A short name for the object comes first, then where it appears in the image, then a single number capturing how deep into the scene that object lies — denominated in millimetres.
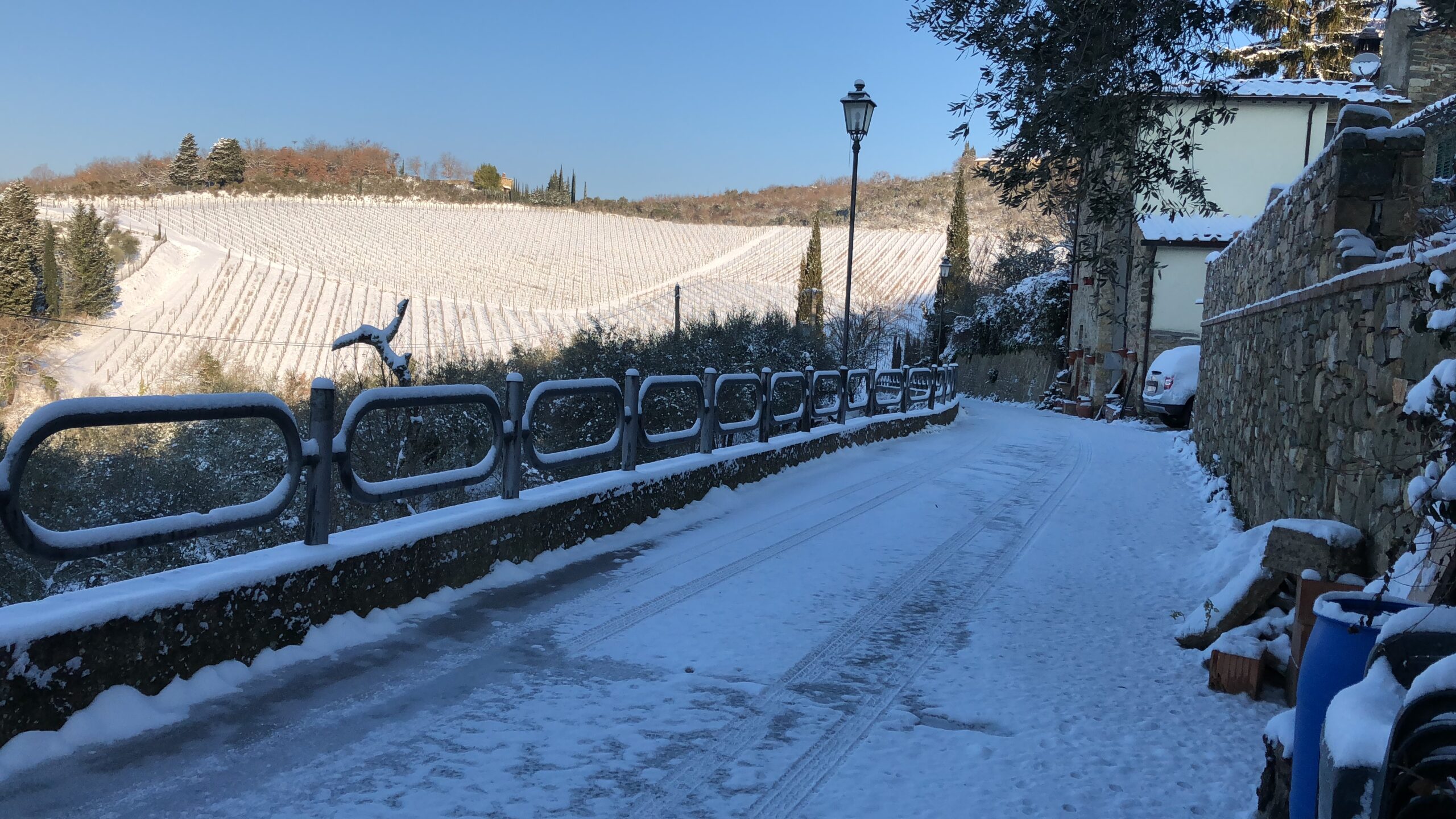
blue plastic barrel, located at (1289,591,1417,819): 2363
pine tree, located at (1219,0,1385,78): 34719
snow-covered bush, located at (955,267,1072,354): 32250
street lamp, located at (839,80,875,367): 14820
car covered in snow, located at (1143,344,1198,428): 17484
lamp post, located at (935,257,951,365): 36378
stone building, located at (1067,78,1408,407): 24281
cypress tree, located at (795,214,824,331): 57500
